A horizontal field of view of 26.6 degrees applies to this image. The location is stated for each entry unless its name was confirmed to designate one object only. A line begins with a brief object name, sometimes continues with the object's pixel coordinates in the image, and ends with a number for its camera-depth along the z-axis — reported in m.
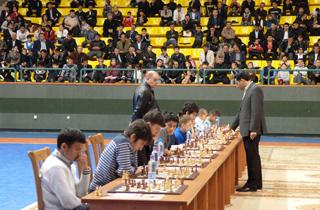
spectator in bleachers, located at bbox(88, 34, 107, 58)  21.78
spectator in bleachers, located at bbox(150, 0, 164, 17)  24.00
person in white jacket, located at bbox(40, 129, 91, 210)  5.00
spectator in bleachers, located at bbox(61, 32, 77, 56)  21.92
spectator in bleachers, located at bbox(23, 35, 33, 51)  22.44
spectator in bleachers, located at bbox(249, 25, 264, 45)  21.56
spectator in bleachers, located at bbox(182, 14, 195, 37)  22.83
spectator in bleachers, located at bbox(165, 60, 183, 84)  20.25
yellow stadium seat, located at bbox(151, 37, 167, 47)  23.47
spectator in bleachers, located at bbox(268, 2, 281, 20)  22.62
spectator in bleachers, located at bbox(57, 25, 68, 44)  23.22
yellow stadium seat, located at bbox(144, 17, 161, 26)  24.25
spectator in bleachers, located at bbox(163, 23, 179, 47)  22.12
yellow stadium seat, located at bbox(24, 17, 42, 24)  25.11
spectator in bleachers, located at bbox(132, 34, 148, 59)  21.31
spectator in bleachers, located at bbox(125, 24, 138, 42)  22.39
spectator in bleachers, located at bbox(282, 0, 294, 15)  23.17
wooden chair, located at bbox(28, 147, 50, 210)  5.59
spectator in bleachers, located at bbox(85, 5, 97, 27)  24.09
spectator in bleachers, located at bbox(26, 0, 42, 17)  25.11
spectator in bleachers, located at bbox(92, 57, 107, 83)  20.55
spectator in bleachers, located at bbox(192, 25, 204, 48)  22.28
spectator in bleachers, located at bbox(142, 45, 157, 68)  20.62
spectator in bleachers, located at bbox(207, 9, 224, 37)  22.47
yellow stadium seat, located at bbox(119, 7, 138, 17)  24.85
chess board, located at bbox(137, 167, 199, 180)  6.30
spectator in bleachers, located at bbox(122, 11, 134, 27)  23.72
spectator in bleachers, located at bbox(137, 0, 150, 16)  24.12
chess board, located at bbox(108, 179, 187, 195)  5.45
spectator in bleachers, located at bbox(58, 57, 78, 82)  20.64
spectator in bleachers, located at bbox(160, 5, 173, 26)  23.70
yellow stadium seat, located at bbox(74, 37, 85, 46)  23.45
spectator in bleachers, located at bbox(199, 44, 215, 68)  20.64
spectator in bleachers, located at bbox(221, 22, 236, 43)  21.70
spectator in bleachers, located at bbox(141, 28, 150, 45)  21.89
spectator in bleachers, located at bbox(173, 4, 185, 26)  23.42
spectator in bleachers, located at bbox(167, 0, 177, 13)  23.80
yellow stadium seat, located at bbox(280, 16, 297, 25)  23.16
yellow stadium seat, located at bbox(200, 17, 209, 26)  23.88
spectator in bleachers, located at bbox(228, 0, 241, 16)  23.42
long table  5.06
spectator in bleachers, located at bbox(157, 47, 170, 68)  20.48
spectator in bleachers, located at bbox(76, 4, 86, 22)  24.05
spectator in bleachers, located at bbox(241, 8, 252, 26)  22.92
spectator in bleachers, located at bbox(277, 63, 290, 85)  19.48
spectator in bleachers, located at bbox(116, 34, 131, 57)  21.56
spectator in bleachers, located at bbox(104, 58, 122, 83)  20.48
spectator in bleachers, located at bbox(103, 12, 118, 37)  23.41
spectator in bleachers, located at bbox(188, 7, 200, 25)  23.22
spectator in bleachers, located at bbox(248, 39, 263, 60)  21.02
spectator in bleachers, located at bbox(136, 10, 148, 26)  23.83
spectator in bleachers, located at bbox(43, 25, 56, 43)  23.09
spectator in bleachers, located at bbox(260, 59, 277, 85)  19.45
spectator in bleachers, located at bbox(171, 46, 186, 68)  20.41
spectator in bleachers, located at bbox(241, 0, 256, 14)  23.13
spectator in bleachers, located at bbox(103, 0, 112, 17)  24.46
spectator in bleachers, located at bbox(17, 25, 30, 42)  23.30
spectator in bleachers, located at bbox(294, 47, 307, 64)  20.27
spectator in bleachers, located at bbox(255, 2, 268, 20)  22.62
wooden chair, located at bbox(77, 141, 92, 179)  6.82
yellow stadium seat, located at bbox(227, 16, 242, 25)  23.30
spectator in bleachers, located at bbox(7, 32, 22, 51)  22.51
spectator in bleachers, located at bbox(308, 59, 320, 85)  19.28
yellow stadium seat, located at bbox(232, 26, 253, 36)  23.02
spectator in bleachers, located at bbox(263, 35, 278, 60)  20.90
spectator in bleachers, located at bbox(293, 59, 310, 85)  19.36
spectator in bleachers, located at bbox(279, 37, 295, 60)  20.66
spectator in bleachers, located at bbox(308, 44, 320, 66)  19.75
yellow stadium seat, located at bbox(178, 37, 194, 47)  22.86
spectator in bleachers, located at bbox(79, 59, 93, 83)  20.75
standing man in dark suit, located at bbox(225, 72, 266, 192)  10.38
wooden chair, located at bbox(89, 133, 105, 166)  7.64
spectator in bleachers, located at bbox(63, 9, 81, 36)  23.67
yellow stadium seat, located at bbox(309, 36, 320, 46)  21.92
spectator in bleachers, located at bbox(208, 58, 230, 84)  20.00
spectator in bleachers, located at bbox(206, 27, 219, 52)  21.65
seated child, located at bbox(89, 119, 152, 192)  6.16
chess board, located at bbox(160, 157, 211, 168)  7.26
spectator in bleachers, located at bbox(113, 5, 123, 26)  23.48
